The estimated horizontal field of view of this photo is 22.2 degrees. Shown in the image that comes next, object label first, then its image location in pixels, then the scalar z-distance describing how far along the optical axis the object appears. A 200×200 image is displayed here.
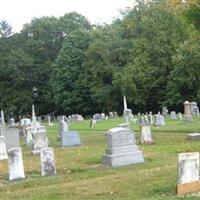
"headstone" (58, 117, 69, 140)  24.94
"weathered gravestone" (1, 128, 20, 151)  20.72
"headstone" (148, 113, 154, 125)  32.02
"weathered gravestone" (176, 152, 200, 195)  9.73
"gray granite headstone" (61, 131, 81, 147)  20.73
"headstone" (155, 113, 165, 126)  29.74
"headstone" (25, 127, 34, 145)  24.16
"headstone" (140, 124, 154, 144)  19.98
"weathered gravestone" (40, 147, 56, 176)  13.70
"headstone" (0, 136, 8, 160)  18.55
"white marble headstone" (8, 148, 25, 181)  13.35
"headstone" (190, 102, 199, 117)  37.35
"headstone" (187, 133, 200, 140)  19.64
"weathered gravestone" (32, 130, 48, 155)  19.12
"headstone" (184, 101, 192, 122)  30.44
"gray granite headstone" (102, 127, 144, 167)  14.76
